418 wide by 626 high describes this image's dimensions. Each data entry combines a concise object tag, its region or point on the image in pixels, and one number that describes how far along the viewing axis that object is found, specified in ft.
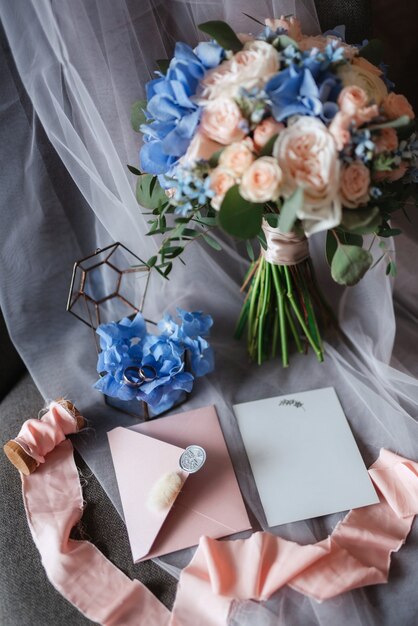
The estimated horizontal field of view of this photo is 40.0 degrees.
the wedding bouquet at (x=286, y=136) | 2.14
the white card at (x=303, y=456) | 2.92
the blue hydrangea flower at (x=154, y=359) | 3.05
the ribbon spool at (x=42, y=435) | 2.96
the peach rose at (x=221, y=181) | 2.23
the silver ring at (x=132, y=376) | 3.02
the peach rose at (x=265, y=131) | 2.19
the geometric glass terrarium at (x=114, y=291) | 3.36
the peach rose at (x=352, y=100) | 2.15
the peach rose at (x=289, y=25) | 2.49
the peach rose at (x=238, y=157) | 2.17
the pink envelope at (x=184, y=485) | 2.81
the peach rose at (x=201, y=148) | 2.28
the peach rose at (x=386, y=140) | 2.25
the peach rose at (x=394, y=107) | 2.33
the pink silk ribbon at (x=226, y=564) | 2.54
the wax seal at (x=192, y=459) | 2.96
